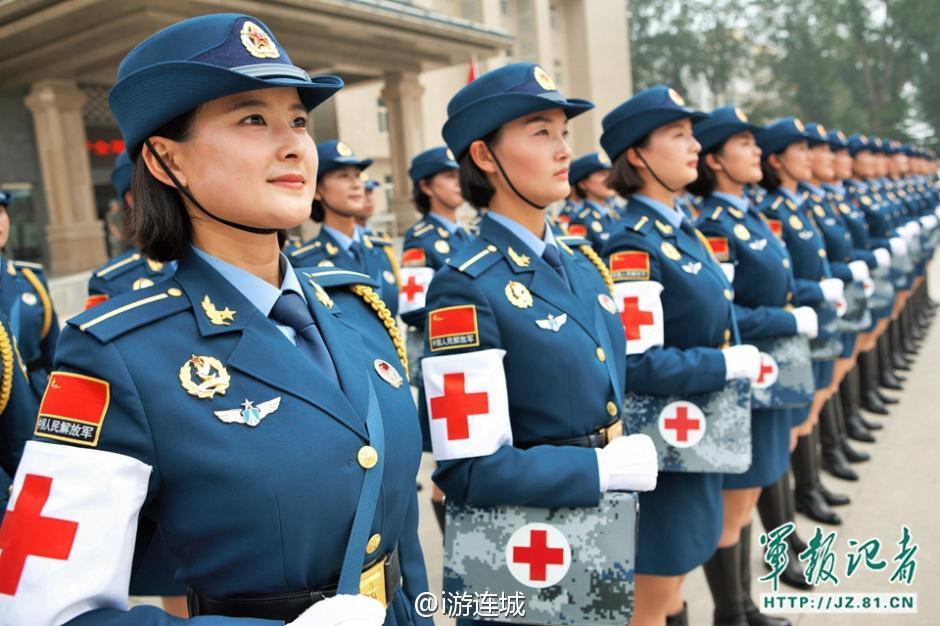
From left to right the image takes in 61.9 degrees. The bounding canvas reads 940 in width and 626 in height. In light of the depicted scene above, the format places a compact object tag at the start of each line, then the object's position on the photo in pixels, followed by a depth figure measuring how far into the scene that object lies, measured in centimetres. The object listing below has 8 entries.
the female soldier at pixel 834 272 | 513
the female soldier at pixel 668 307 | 270
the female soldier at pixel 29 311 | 362
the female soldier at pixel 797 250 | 405
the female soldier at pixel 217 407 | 122
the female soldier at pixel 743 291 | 337
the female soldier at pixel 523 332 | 203
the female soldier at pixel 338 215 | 538
